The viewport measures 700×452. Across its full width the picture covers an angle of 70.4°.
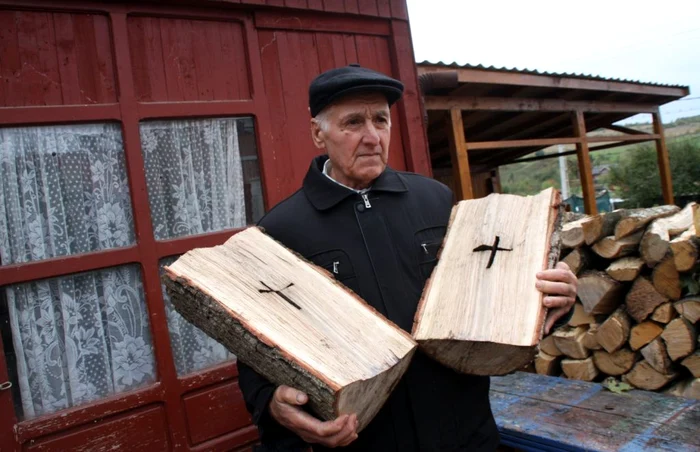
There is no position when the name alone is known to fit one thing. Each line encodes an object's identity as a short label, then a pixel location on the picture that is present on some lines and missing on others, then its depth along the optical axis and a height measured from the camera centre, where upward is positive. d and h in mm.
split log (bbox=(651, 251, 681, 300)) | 3123 -575
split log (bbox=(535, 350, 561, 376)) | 3693 -1194
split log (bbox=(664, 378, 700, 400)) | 3048 -1269
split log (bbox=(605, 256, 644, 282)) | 3264 -495
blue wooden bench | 2182 -1093
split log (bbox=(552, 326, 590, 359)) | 3529 -1006
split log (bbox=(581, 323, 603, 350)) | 3469 -982
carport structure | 5477 +1375
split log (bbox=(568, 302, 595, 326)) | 3553 -844
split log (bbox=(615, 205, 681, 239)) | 3334 -192
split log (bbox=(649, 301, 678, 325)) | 3162 -797
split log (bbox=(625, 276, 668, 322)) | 3207 -703
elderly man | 1413 -55
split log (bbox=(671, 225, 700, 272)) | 3014 -398
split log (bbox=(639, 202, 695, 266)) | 3148 -297
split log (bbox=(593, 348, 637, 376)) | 3332 -1125
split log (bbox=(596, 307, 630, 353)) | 3322 -915
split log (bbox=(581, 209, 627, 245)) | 3492 -201
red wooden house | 2336 +355
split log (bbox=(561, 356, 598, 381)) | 3484 -1192
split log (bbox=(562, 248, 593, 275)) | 3549 -423
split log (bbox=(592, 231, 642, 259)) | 3365 -351
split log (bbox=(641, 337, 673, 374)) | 3172 -1070
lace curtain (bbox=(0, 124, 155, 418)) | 2324 -47
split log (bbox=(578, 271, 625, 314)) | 3389 -655
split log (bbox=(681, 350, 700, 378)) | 3076 -1104
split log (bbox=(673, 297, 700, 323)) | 3031 -755
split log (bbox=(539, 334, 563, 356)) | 3719 -1079
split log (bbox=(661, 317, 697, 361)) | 3080 -944
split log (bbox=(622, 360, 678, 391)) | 3184 -1208
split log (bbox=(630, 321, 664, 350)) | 3221 -927
